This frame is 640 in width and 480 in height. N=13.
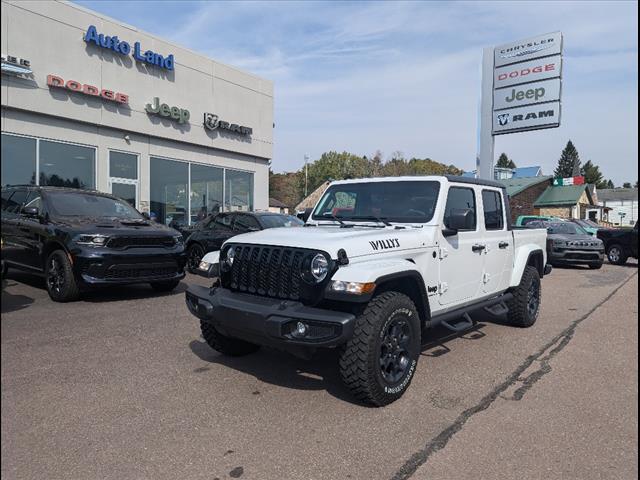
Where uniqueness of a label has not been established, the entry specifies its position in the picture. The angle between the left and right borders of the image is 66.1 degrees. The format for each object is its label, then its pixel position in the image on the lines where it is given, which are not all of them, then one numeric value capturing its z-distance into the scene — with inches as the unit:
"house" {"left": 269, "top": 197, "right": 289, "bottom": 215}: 2699.3
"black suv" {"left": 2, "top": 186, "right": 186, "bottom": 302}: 272.5
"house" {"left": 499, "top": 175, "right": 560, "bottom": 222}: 1549.0
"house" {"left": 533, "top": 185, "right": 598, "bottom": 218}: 1678.2
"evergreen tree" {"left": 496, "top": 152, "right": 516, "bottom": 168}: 4230.8
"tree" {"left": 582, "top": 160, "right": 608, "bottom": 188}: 2586.9
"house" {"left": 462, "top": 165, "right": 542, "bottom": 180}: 2218.0
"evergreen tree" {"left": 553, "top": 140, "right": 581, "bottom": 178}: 3094.5
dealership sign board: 724.0
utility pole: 2895.2
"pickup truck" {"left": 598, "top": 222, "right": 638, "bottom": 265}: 652.1
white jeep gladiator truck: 144.3
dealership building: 516.1
